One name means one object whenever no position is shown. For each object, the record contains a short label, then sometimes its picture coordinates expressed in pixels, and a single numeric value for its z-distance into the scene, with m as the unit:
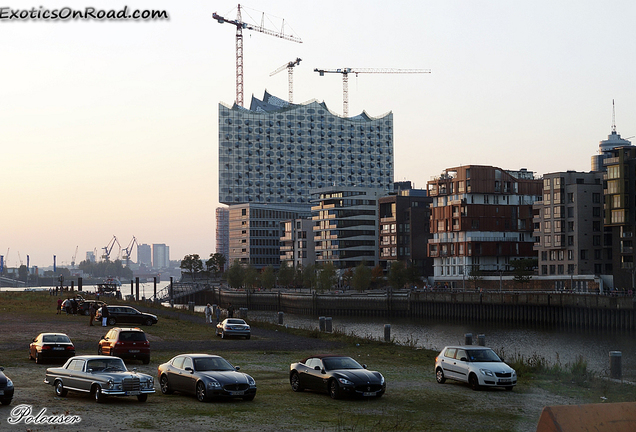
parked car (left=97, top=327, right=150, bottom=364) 38.03
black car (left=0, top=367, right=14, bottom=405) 23.38
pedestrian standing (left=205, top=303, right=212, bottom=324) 73.64
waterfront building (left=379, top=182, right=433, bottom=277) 179.25
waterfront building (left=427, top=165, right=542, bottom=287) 153.38
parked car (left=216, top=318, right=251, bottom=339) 57.12
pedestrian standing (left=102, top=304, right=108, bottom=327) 65.14
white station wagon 30.25
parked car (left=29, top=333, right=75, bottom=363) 37.78
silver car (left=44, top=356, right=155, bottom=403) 25.11
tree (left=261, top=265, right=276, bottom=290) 196.50
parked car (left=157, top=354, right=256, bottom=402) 25.95
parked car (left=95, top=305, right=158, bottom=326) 66.62
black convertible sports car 27.20
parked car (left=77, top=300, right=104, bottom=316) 78.75
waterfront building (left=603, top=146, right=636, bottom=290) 125.12
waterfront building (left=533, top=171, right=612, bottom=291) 134.00
